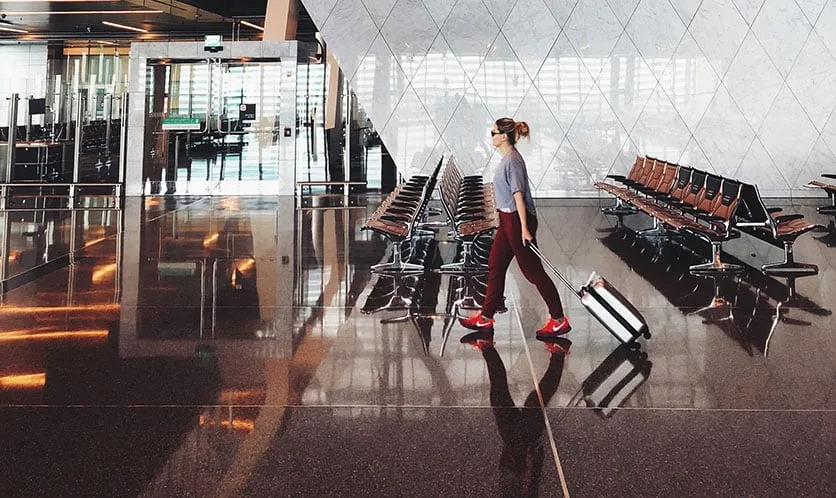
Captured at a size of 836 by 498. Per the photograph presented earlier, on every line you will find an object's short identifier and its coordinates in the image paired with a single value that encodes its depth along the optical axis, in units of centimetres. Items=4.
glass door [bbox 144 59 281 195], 1623
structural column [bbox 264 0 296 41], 1656
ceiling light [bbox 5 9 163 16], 2028
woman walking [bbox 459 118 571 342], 515
